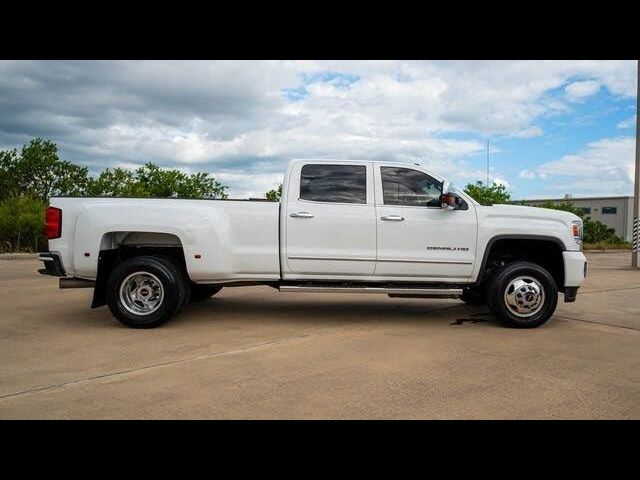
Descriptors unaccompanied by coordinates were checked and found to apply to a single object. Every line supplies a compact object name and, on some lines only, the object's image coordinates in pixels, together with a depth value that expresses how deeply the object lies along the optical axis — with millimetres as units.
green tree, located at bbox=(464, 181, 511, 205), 22669
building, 44062
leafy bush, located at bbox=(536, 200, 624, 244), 31266
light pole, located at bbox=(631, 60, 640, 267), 16078
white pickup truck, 5898
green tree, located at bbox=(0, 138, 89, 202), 27984
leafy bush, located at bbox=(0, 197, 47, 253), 18547
